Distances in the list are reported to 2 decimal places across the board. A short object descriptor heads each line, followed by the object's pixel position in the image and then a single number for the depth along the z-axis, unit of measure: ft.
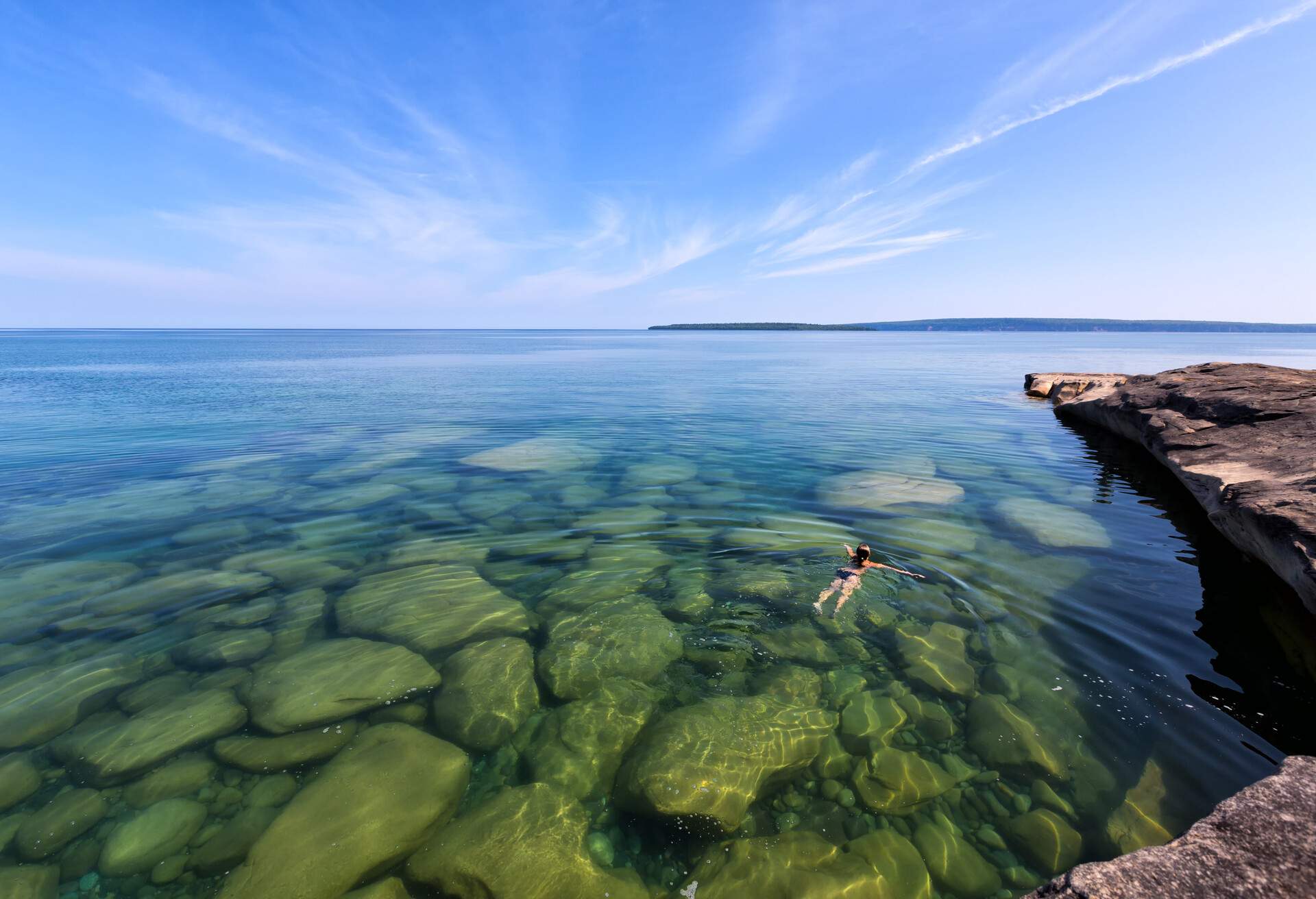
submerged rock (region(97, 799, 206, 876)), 14.90
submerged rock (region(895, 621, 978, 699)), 22.04
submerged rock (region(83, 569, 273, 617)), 27.84
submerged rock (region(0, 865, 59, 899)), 13.96
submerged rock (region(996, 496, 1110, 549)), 35.45
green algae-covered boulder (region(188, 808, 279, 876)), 14.97
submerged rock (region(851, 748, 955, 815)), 17.11
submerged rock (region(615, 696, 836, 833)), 16.76
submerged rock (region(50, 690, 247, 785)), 17.94
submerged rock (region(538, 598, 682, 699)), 22.68
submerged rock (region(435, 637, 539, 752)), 19.97
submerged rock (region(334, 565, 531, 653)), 25.71
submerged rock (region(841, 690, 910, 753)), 19.34
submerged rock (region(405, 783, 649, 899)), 14.30
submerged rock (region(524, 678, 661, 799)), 17.93
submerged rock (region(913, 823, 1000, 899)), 14.49
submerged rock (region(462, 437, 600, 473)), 55.72
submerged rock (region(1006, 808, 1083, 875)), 14.94
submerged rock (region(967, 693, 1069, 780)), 17.95
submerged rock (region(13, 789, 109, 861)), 15.17
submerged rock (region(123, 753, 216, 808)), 16.87
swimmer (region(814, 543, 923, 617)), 28.58
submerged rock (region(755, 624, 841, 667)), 23.80
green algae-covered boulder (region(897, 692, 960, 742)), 19.74
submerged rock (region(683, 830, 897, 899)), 14.28
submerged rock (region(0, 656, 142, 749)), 19.40
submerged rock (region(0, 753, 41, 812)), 16.57
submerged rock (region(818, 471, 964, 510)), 43.42
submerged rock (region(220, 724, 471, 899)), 14.40
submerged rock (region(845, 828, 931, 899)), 14.44
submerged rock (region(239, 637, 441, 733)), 20.25
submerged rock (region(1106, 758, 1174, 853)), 15.15
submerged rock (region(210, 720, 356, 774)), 18.25
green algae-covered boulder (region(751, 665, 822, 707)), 21.34
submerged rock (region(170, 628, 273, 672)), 23.49
